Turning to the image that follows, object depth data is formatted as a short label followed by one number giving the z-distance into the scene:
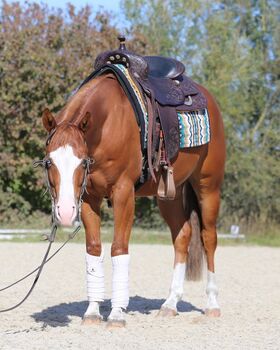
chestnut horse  8.37
